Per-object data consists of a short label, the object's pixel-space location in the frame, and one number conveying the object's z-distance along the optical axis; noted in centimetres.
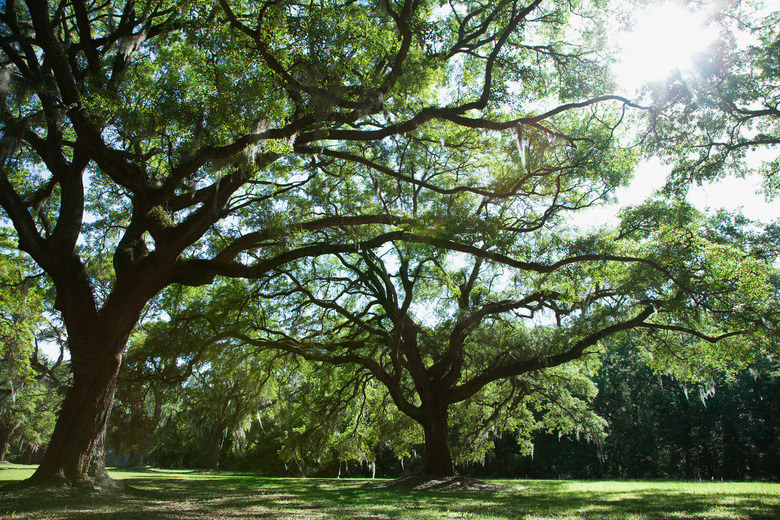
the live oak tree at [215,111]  645
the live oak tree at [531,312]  914
